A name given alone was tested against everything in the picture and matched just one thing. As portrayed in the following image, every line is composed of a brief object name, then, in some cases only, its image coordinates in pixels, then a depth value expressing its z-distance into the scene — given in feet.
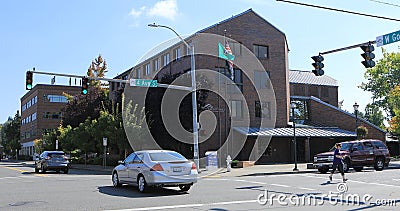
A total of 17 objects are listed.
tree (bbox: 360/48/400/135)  224.94
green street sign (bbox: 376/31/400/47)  53.16
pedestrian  63.46
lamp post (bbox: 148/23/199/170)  87.85
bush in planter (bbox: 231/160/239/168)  108.72
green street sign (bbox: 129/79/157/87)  82.64
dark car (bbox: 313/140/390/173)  82.02
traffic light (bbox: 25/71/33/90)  75.20
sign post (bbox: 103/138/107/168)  118.26
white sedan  48.21
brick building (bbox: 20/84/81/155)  277.03
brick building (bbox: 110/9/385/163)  128.98
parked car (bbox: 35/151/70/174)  96.78
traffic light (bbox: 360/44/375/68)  58.44
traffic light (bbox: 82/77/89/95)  80.07
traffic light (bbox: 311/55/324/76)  63.31
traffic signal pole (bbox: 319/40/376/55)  58.16
